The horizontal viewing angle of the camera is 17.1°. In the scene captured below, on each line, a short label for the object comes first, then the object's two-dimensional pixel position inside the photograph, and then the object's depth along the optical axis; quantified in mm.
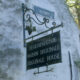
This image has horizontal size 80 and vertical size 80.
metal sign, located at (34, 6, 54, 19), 6399
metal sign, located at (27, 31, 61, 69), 4699
